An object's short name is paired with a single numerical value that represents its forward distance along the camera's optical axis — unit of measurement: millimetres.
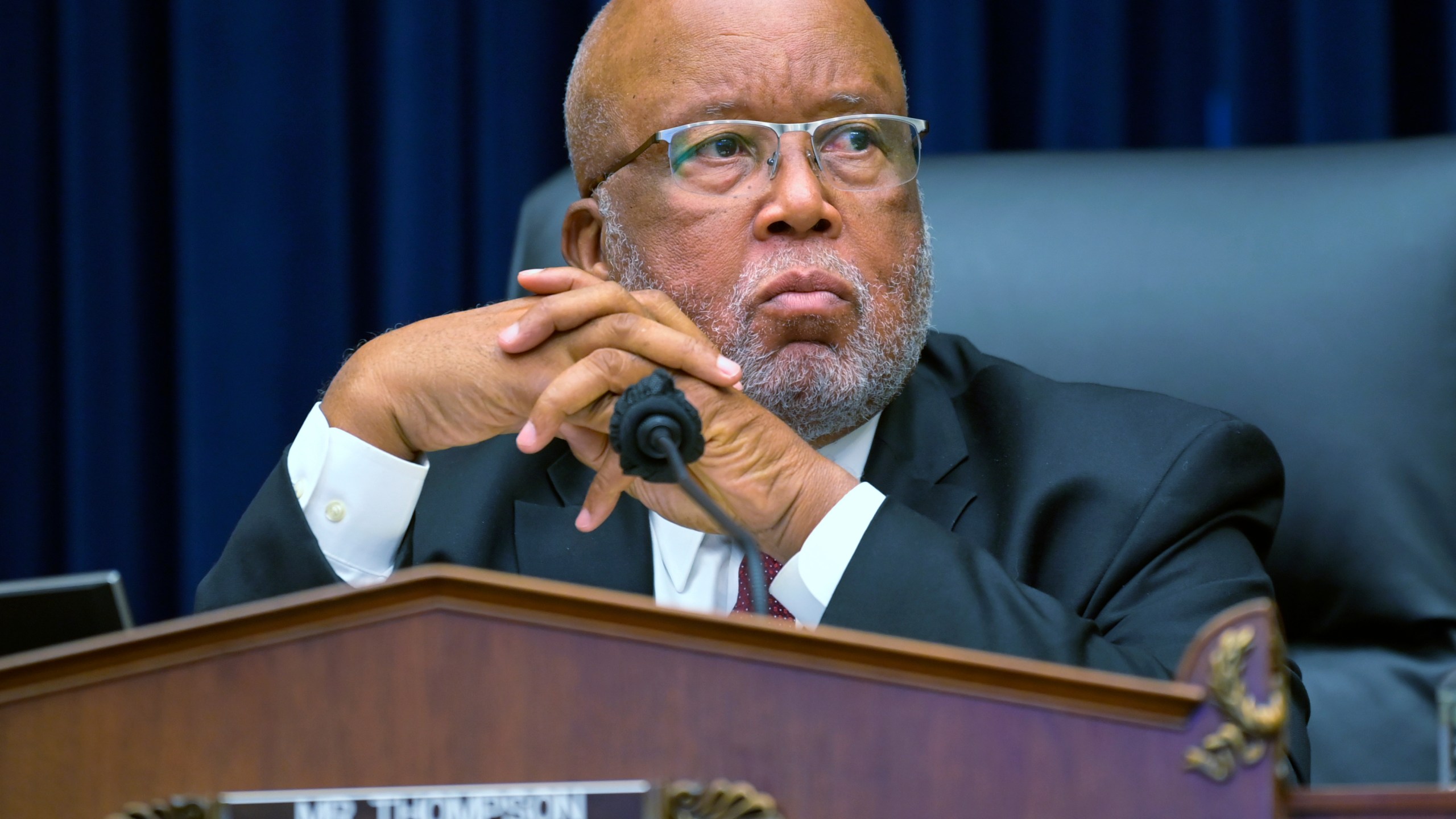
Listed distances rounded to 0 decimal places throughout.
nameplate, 2928
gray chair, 4080
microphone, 3823
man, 3945
